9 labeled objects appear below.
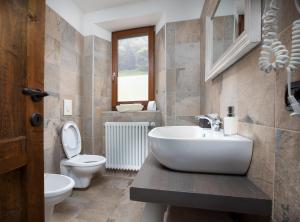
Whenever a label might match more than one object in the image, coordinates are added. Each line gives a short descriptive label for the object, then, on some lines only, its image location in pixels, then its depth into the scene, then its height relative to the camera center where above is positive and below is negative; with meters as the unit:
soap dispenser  0.77 -0.08
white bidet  1.13 -0.62
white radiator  2.18 -0.49
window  2.38 +0.66
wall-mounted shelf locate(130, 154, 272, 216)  0.48 -0.27
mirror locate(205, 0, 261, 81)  0.60 +0.42
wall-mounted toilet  1.72 -0.59
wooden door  0.58 -0.01
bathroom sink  0.61 -0.17
